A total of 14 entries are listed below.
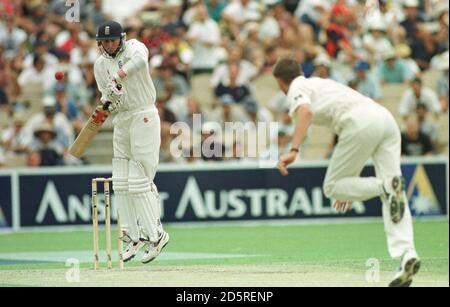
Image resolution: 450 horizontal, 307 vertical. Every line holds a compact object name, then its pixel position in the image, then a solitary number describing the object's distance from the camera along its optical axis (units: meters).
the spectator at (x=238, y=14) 19.98
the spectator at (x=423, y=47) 19.41
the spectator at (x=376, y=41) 19.09
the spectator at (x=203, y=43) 19.28
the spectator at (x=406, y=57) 19.05
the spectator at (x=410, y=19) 19.70
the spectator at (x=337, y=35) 19.45
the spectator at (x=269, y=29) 19.64
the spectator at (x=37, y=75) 19.31
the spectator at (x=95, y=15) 20.17
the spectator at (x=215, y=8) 20.31
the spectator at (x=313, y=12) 19.91
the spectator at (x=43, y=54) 19.34
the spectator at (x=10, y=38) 20.17
